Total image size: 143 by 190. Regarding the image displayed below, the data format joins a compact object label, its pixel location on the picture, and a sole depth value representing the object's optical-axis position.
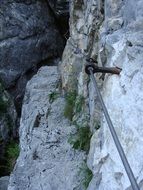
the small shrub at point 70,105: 4.24
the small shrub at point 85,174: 3.09
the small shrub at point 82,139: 3.57
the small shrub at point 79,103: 3.99
